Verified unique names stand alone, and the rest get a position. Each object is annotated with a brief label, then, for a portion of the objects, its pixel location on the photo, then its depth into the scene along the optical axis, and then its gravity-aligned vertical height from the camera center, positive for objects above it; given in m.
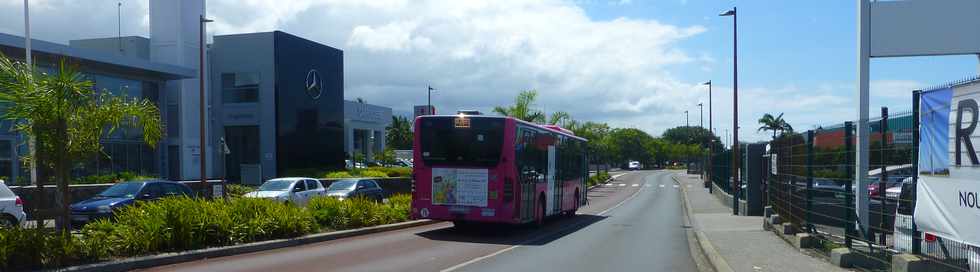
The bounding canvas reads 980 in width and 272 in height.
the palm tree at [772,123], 101.20 +1.58
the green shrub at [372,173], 43.53 -2.06
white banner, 6.98 -0.71
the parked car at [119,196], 18.67 -1.49
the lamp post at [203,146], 27.75 -0.31
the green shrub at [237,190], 31.16 -2.19
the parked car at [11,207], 14.80 -1.29
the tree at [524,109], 50.72 +1.78
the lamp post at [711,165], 46.89 -1.85
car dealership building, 40.19 +2.40
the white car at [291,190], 24.33 -1.69
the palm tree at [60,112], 10.85 +0.38
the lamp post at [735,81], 30.50 +2.18
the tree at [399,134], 120.94 +0.45
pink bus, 17.38 -0.74
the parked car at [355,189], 27.69 -1.88
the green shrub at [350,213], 17.86 -1.82
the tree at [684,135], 162.14 +0.05
